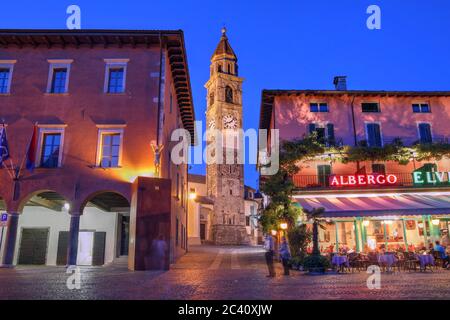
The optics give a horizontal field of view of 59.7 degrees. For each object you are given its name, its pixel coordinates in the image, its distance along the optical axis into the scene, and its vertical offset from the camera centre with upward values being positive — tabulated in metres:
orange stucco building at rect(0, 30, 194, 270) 17.02 +5.92
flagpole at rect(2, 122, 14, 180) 17.08 +3.45
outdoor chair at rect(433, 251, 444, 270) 16.59 -0.55
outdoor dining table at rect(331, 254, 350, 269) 14.93 -0.53
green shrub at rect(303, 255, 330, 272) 14.98 -0.61
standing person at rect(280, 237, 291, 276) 13.70 -0.27
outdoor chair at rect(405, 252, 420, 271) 15.50 -0.57
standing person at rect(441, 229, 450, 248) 21.77 +0.44
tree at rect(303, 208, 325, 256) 15.86 +1.27
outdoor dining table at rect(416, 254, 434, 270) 15.17 -0.52
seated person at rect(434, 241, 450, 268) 16.30 -0.33
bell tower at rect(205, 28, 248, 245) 54.09 +13.31
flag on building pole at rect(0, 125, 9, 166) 16.44 +4.20
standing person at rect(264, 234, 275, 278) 12.75 -0.34
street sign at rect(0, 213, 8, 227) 15.85 +1.16
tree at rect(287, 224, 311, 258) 18.09 +0.36
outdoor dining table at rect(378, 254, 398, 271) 14.98 -0.51
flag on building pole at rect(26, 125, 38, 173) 16.39 +3.95
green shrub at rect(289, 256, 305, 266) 15.86 -0.55
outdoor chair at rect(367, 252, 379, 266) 15.49 -0.45
